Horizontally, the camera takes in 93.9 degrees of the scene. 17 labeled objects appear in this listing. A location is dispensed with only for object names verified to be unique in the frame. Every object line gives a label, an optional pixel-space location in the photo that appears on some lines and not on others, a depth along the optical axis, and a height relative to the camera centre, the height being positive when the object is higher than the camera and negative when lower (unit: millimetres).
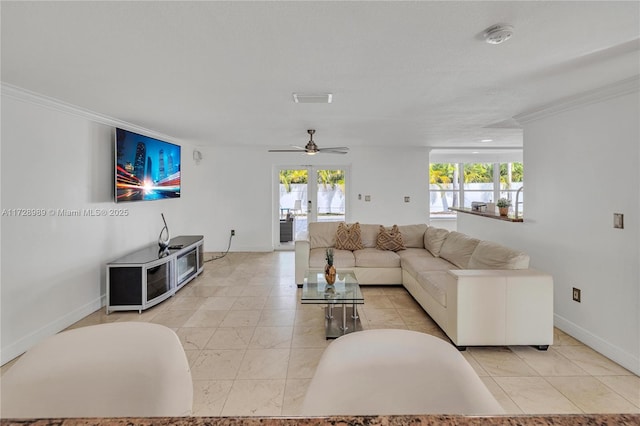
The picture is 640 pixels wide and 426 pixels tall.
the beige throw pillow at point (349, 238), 4621 -431
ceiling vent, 2736 +1064
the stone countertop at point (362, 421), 486 -347
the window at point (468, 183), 7773 +707
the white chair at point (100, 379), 807 -477
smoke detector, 1595 +968
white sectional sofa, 2539 -760
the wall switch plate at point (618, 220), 2417 -83
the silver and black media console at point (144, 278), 3340 -794
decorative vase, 3088 -662
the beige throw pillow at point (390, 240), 4535 -460
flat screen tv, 3615 +595
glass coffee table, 2754 -813
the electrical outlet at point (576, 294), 2826 -804
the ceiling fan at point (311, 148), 4207 +884
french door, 6684 +281
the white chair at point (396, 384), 788 -475
